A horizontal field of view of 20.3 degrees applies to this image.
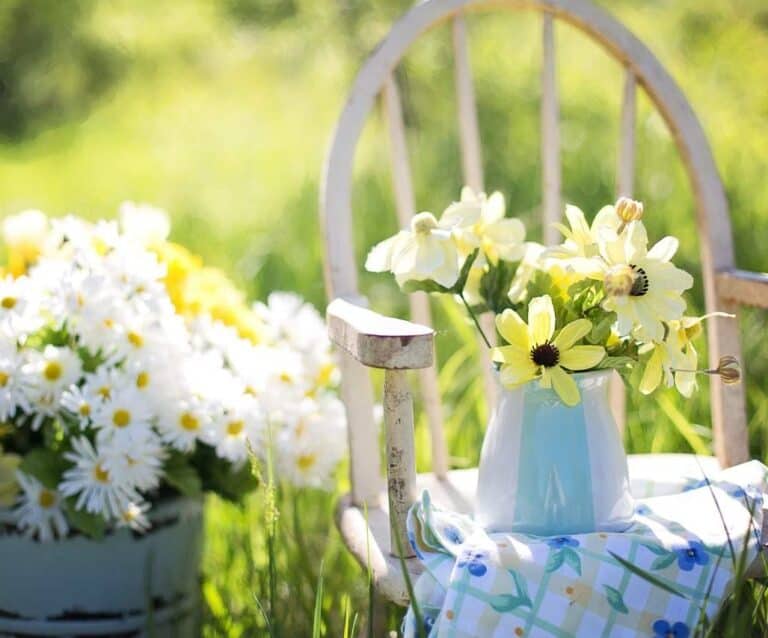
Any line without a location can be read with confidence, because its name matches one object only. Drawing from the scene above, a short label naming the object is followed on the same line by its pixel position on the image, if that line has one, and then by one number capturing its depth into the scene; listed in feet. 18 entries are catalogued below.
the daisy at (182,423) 6.62
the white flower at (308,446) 6.89
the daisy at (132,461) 6.47
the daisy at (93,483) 6.48
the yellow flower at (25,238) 7.07
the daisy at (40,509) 6.64
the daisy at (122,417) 6.47
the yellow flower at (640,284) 5.53
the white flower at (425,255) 5.77
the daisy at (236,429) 6.66
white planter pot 6.73
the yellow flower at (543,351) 5.58
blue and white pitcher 5.78
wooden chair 6.41
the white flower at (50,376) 6.55
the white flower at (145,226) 7.03
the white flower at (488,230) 5.93
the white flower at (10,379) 6.49
